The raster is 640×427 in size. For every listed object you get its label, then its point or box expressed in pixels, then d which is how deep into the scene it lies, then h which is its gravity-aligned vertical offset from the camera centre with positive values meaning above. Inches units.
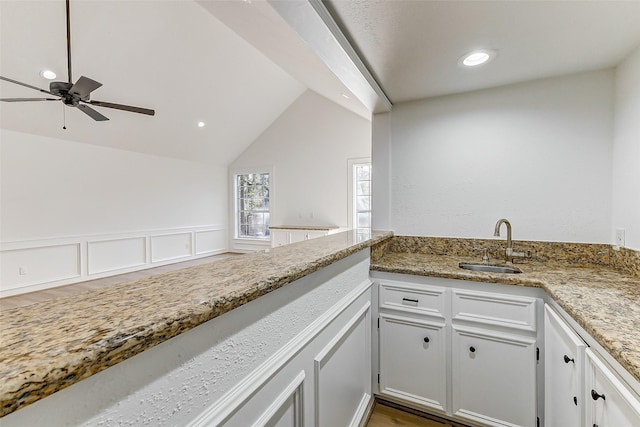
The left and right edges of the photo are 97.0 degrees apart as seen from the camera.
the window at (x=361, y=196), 229.9 +11.9
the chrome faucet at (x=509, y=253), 78.4 -11.7
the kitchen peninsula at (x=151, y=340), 15.6 -9.0
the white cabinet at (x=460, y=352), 61.7 -33.2
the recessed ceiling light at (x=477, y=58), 64.4 +36.3
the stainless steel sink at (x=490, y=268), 73.6 -15.4
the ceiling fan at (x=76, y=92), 94.7 +41.2
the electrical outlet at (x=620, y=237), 68.6 -6.3
